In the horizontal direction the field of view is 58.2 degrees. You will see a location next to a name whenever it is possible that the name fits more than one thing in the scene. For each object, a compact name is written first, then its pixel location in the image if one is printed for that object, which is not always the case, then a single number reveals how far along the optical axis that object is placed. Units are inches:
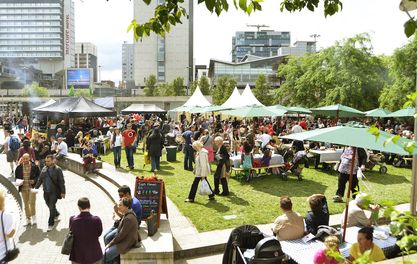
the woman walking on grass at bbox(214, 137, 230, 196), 402.6
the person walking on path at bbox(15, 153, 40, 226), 354.3
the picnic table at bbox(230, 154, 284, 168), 498.0
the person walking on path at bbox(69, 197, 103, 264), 211.9
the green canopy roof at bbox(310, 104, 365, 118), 758.9
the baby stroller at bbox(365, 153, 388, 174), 559.8
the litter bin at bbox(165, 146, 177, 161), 650.8
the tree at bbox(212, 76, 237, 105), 2404.0
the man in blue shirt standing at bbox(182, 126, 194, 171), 565.1
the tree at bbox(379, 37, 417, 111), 1103.0
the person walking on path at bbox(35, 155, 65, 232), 337.1
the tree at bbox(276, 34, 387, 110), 1370.6
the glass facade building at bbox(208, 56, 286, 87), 3444.9
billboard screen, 4734.3
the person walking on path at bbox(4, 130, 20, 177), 569.6
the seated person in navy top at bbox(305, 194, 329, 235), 257.9
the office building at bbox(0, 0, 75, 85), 6181.1
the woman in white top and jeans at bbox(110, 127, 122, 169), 563.5
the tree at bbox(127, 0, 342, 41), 130.5
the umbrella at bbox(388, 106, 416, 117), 632.8
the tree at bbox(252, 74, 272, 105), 2269.7
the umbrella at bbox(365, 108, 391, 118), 821.3
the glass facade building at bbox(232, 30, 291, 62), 6761.8
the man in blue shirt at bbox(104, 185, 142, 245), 239.0
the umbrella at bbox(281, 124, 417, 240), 232.1
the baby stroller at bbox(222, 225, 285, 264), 205.6
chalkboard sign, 290.0
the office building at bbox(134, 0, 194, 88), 5187.0
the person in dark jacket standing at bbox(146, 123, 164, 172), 526.0
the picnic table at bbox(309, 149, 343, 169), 562.6
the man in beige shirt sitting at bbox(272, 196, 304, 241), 239.6
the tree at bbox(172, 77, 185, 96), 3432.6
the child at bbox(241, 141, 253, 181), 467.8
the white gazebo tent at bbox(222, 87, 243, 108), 925.8
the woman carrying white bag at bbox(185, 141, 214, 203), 373.4
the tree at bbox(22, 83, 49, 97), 3430.9
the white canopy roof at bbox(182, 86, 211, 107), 1051.3
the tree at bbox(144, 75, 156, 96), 3740.2
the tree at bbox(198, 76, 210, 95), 3019.2
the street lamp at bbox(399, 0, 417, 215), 282.0
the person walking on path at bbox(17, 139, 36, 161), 470.9
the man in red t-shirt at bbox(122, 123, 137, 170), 550.3
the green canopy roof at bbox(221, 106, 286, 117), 618.5
